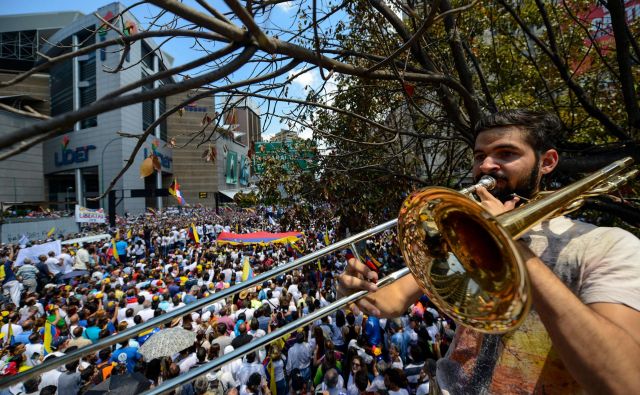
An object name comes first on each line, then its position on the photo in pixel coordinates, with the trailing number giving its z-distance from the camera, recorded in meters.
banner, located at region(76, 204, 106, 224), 18.98
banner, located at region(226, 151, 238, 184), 55.17
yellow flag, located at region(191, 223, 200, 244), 16.97
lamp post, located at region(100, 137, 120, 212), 37.38
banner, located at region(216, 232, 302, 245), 13.98
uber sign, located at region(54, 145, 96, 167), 39.94
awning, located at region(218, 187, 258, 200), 52.90
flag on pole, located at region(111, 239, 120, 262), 14.62
